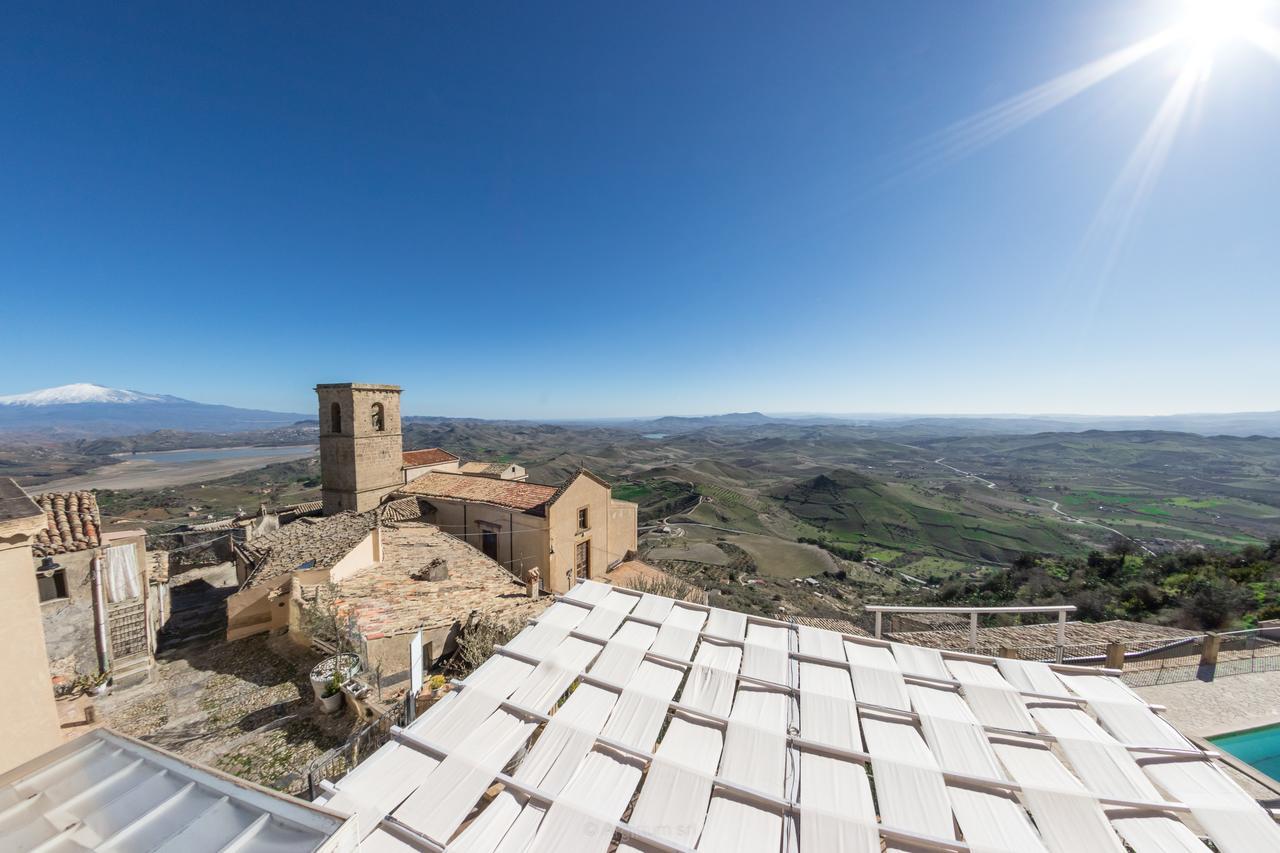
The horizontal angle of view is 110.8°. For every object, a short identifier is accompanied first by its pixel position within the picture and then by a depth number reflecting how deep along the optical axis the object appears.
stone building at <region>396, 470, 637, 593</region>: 17.02
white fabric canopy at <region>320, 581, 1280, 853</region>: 3.11
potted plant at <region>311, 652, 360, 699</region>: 7.85
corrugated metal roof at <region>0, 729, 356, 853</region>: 2.62
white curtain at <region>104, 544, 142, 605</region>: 9.77
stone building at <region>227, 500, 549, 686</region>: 9.55
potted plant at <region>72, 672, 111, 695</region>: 8.70
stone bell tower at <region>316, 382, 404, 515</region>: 19.62
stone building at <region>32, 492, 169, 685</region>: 9.13
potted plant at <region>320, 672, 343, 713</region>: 7.87
